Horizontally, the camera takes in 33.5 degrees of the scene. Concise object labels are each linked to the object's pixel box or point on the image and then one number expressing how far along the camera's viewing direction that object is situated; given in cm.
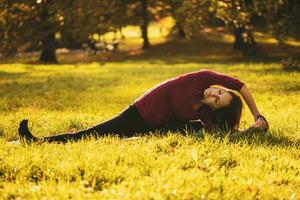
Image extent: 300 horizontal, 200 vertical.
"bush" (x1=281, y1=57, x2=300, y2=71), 1977
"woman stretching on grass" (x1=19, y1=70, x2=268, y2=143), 718
